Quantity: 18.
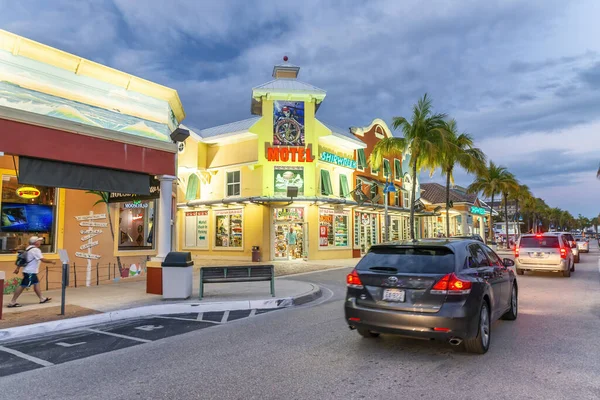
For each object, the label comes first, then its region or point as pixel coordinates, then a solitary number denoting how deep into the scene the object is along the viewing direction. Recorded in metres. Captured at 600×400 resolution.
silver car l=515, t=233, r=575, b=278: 15.09
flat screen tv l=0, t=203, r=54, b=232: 11.43
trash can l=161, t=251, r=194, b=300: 10.19
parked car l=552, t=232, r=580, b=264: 20.72
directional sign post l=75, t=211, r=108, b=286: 12.85
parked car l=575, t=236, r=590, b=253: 31.78
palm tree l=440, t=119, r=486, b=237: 25.62
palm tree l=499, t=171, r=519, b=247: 37.47
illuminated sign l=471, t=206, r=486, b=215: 45.91
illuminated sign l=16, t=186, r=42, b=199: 11.70
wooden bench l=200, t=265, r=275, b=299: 10.33
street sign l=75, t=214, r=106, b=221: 12.82
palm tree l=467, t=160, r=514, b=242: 37.56
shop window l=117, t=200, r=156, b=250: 14.07
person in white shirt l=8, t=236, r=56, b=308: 9.16
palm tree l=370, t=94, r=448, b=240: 21.36
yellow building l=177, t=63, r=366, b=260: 24.27
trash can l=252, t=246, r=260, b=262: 23.67
